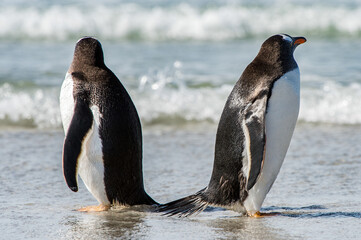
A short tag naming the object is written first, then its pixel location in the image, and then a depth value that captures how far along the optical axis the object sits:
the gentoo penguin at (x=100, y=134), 8.27
